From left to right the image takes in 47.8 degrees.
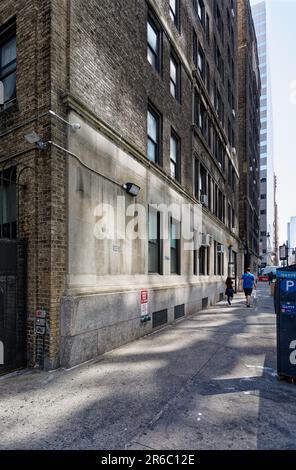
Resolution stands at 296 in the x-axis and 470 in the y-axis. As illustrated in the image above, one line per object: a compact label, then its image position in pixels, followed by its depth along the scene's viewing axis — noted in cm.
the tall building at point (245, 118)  3655
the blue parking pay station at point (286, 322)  551
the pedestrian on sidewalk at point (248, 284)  1659
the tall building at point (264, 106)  10525
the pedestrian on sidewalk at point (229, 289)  1842
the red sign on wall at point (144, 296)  946
